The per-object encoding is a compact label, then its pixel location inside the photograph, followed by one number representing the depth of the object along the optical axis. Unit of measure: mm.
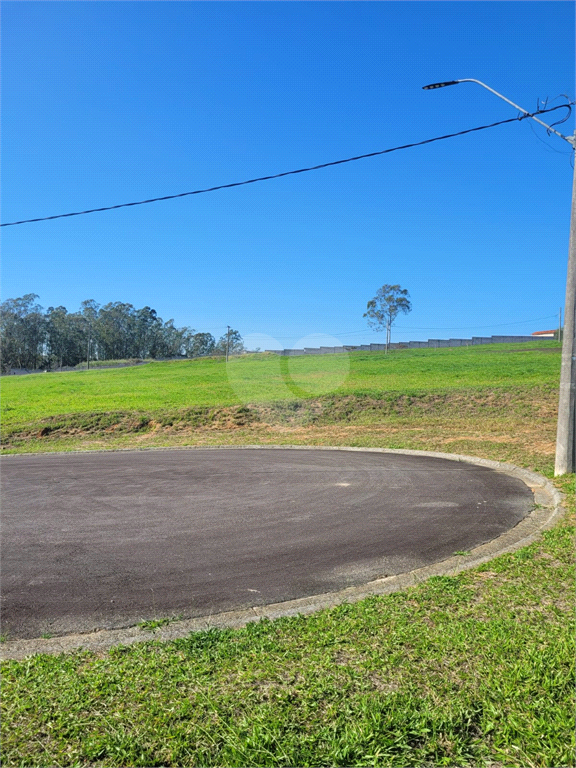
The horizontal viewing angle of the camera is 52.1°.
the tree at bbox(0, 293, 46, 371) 98750
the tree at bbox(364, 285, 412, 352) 76312
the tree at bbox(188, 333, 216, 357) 120438
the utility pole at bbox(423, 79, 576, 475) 10770
